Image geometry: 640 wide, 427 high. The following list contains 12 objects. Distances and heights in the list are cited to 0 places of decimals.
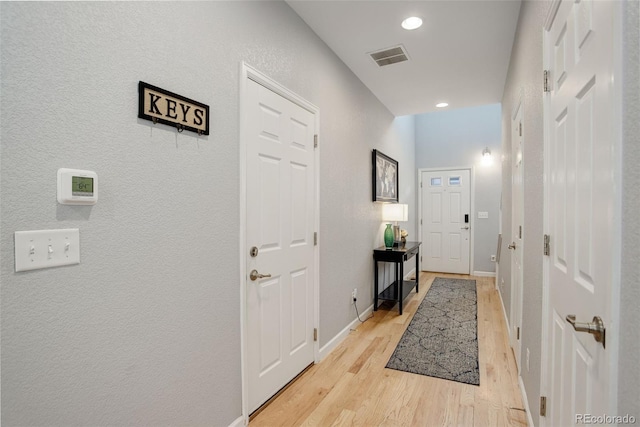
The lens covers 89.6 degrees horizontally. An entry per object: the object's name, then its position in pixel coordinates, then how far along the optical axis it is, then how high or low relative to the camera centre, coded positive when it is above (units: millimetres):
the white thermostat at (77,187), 1049 +85
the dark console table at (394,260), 3807 -575
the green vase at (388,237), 4023 -296
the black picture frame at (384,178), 3930 +477
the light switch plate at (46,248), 968 -115
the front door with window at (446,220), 6113 -124
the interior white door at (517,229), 2352 -121
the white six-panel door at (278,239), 1952 -178
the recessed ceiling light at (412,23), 2416 +1457
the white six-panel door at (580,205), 782 +28
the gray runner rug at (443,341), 2508 -1203
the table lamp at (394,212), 4250 +17
